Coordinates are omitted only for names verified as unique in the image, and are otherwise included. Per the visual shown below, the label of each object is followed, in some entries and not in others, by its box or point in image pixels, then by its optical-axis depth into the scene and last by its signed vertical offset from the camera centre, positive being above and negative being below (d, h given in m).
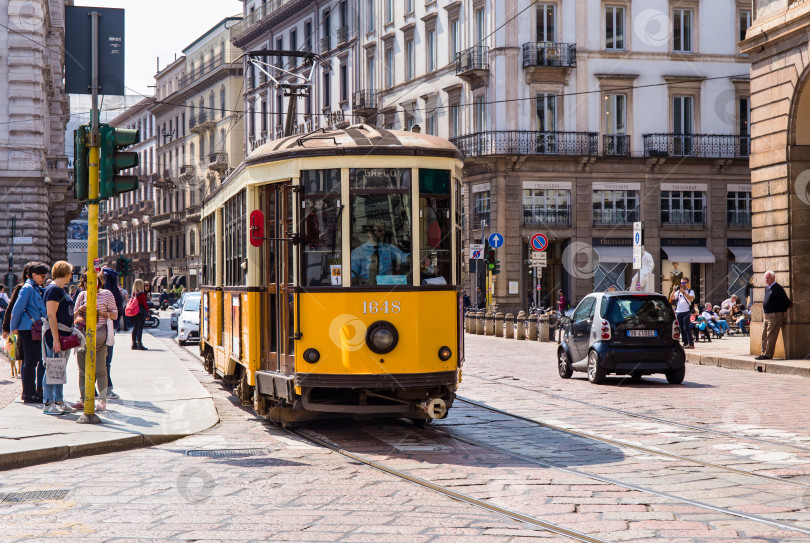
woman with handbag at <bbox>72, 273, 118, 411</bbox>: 11.94 -0.37
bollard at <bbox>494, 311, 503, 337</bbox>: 32.41 -1.18
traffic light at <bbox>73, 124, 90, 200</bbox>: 10.54 +1.25
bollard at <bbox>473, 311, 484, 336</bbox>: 33.78 -1.16
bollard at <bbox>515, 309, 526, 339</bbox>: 30.25 -1.16
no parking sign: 29.58 +1.19
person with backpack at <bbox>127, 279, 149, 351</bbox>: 24.84 -0.49
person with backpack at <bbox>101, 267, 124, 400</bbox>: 13.29 +0.03
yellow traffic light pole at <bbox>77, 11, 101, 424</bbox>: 10.38 +0.11
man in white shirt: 23.30 -0.57
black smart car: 16.08 -0.82
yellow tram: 9.59 +0.13
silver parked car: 28.69 -0.83
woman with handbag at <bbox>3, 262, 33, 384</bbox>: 12.98 -0.34
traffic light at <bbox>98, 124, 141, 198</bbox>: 10.45 +1.29
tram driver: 9.66 +0.26
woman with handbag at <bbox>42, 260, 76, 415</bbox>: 11.27 -0.31
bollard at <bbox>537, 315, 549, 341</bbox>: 28.75 -1.16
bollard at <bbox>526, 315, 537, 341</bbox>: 29.52 -1.19
